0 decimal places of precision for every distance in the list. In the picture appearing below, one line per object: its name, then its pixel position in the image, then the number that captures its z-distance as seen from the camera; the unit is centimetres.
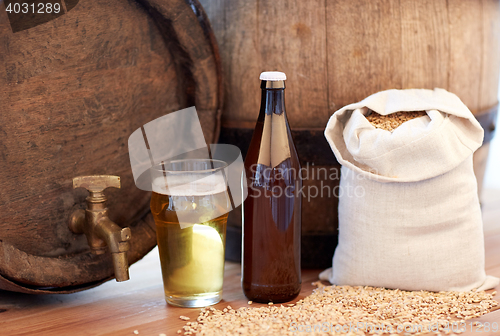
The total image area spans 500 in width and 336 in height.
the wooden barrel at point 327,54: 118
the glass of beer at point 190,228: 100
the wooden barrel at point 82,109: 100
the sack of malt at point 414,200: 101
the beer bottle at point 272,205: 102
